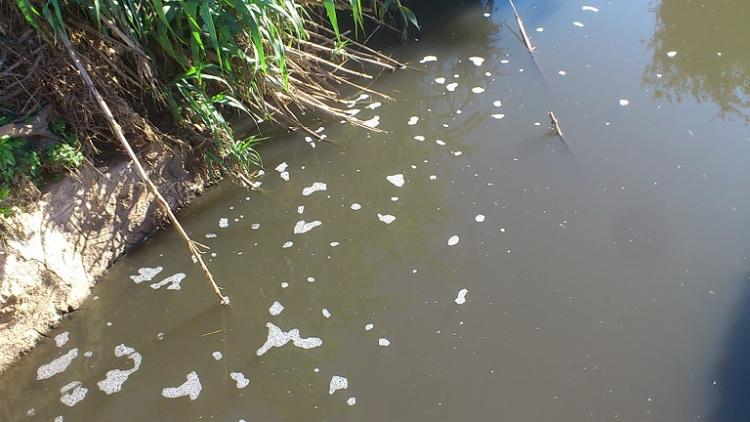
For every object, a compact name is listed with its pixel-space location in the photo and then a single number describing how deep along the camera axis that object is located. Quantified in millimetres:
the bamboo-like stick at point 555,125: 3504
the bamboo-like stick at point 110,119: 2768
